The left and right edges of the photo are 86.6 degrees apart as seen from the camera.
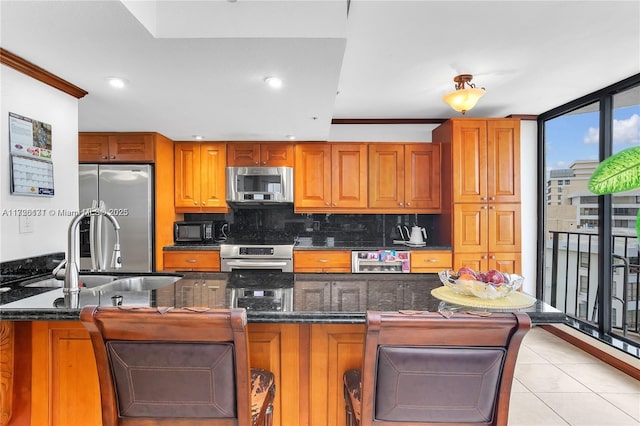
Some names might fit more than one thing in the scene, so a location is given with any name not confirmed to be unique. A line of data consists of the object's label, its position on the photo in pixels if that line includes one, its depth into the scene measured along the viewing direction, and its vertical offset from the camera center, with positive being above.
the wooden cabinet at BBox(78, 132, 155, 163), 3.51 +0.64
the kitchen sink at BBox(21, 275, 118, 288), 1.90 -0.41
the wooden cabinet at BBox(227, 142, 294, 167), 3.93 +0.64
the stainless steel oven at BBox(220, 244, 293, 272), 3.62 -0.51
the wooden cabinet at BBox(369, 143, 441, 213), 3.91 +0.38
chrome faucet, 1.50 -0.26
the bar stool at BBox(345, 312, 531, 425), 0.89 -0.44
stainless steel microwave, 3.87 +0.29
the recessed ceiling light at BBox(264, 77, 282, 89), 2.08 +0.80
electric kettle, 3.82 -0.30
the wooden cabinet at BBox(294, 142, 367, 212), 3.92 +0.41
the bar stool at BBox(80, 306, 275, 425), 0.92 -0.45
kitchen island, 1.44 -0.66
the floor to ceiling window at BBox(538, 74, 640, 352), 2.96 -0.09
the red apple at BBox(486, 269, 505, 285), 1.36 -0.28
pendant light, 2.45 +0.83
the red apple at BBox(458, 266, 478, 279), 1.41 -0.26
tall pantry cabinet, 3.53 +0.16
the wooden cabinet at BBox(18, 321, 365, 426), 1.45 -0.69
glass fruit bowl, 1.34 -0.30
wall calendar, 1.83 +0.30
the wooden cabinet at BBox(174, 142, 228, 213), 3.94 +0.41
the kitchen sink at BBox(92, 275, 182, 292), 1.97 -0.43
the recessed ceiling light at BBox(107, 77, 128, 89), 2.08 +0.80
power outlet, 1.86 -0.08
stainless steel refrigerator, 3.47 +0.11
